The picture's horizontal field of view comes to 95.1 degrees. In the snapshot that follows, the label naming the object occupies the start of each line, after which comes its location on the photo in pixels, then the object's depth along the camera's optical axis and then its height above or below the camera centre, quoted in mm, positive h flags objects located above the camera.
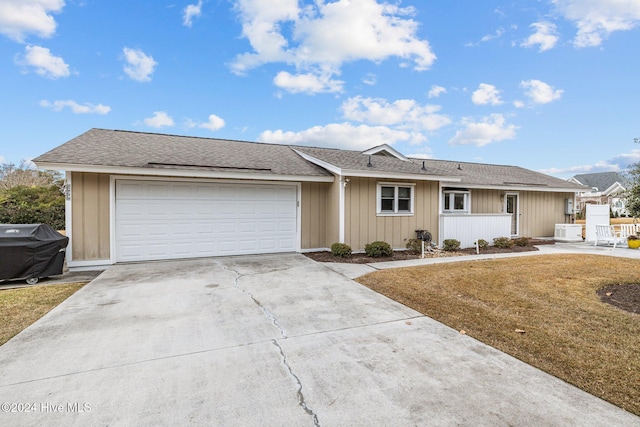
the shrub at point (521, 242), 11625 -1083
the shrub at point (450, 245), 10398 -1080
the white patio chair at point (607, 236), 11422 -843
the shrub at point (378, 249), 9141 -1087
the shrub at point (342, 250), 8953 -1081
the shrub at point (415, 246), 9945 -1073
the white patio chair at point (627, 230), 11761 -616
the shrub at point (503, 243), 11156 -1076
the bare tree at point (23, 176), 20806 +2891
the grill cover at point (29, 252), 6020 -784
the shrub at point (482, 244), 10977 -1099
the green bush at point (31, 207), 12344 +354
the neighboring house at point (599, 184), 27484 +3515
